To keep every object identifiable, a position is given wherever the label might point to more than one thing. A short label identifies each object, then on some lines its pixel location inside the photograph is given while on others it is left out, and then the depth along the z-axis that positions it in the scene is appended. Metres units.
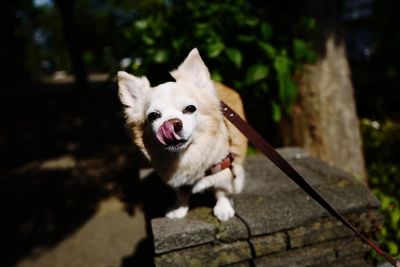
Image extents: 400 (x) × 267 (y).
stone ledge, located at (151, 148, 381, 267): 0.52
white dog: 0.46
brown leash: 0.41
